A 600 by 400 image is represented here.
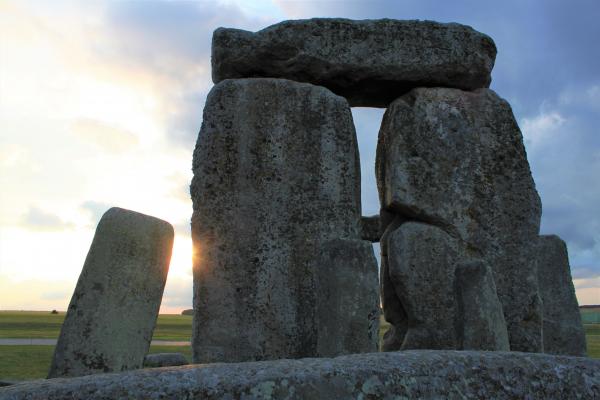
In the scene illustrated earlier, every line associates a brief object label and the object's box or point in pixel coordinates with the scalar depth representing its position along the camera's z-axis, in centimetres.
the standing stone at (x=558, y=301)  910
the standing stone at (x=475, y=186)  780
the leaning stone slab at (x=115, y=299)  477
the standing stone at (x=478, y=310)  584
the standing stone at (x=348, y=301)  537
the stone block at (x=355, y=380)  183
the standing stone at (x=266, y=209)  680
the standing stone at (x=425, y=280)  750
